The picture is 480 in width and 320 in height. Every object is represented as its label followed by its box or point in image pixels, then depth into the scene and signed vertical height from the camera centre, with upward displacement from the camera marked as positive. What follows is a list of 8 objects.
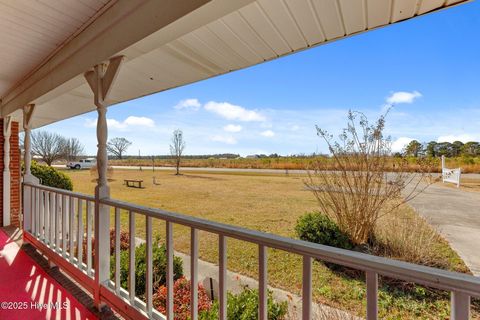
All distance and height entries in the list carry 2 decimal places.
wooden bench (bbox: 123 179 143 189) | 11.46 -1.10
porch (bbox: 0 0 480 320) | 0.98 +0.73
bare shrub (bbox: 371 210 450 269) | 2.95 -1.04
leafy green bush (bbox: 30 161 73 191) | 5.94 -0.34
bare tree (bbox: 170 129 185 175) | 17.67 +1.09
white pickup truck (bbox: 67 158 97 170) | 18.46 -0.15
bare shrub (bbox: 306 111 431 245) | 3.41 -0.26
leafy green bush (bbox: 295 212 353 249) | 3.46 -1.01
